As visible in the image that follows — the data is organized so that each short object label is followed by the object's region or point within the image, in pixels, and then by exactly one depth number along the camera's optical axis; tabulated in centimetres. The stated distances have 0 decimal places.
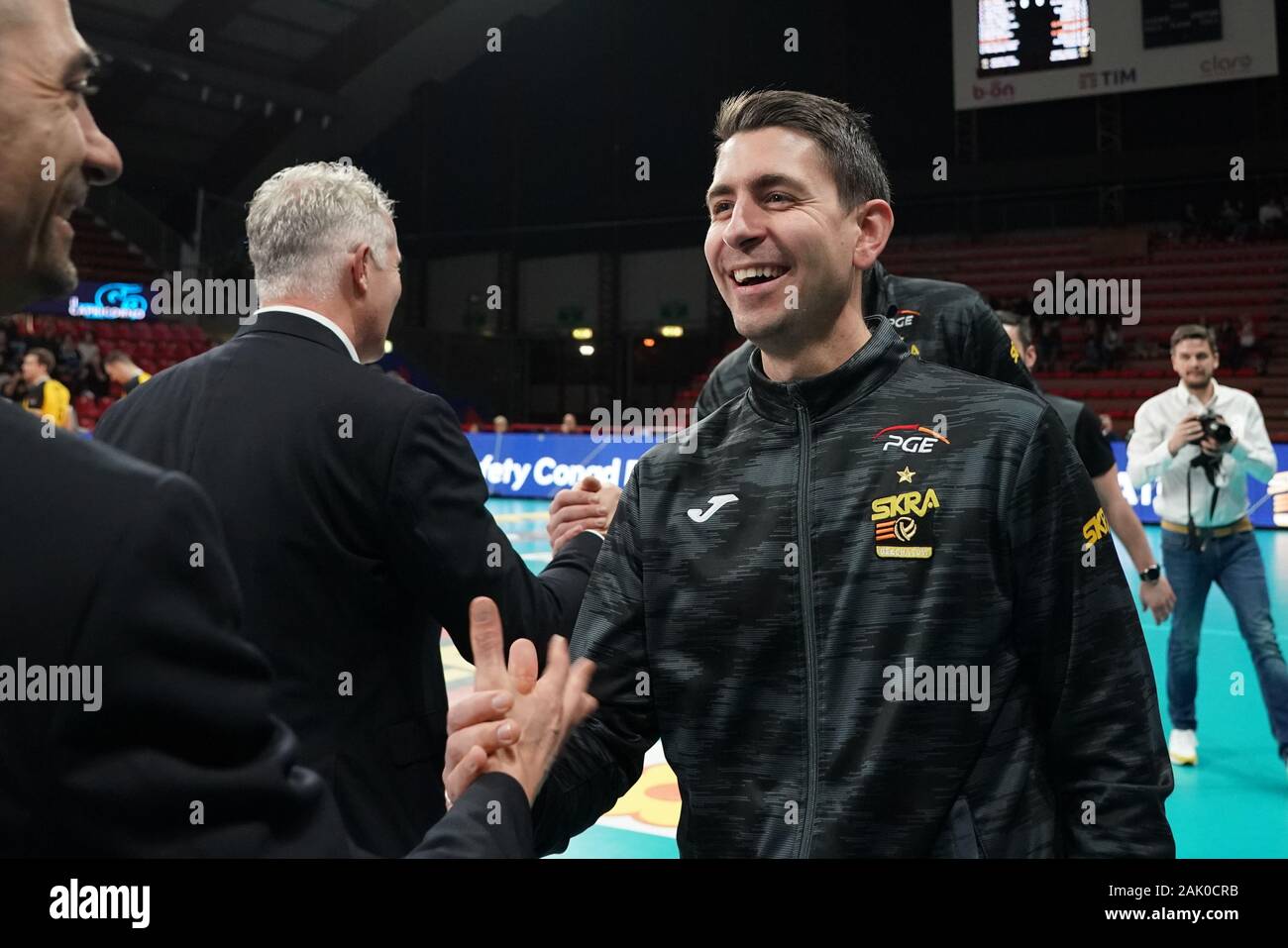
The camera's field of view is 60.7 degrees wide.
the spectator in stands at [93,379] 1898
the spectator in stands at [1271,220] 1962
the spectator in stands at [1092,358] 1936
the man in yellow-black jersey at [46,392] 1055
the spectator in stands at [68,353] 1870
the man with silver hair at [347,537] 195
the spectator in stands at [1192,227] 2033
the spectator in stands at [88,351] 1931
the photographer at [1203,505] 480
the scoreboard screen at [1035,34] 1616
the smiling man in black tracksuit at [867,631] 163
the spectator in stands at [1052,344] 2012
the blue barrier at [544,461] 1573
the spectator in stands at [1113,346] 1933
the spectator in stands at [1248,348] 1838
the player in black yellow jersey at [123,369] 959
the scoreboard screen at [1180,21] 1598
